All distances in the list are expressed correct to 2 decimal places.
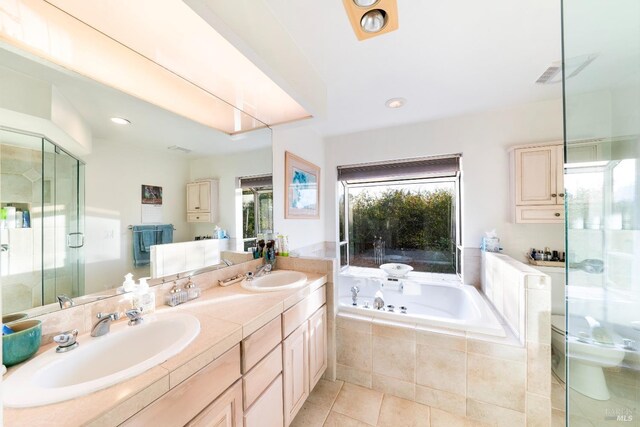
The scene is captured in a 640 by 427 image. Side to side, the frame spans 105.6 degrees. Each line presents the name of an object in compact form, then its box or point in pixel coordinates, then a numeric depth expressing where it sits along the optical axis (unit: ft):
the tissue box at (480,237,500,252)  8.07
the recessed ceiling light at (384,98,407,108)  7.37
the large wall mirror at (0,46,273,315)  2.95
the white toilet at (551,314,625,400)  3.45
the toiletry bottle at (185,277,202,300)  4.58
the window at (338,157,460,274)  9.41
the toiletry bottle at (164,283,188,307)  4.31
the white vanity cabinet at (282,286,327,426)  4.65
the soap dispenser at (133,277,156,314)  3.92
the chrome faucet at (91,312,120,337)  3.25
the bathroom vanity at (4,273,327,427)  2.25
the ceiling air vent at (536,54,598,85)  3.36
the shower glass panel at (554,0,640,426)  3.24
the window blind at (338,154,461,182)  8.97
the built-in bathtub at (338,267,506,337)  6.30
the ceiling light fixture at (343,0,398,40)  3.86
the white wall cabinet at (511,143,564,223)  7.26
